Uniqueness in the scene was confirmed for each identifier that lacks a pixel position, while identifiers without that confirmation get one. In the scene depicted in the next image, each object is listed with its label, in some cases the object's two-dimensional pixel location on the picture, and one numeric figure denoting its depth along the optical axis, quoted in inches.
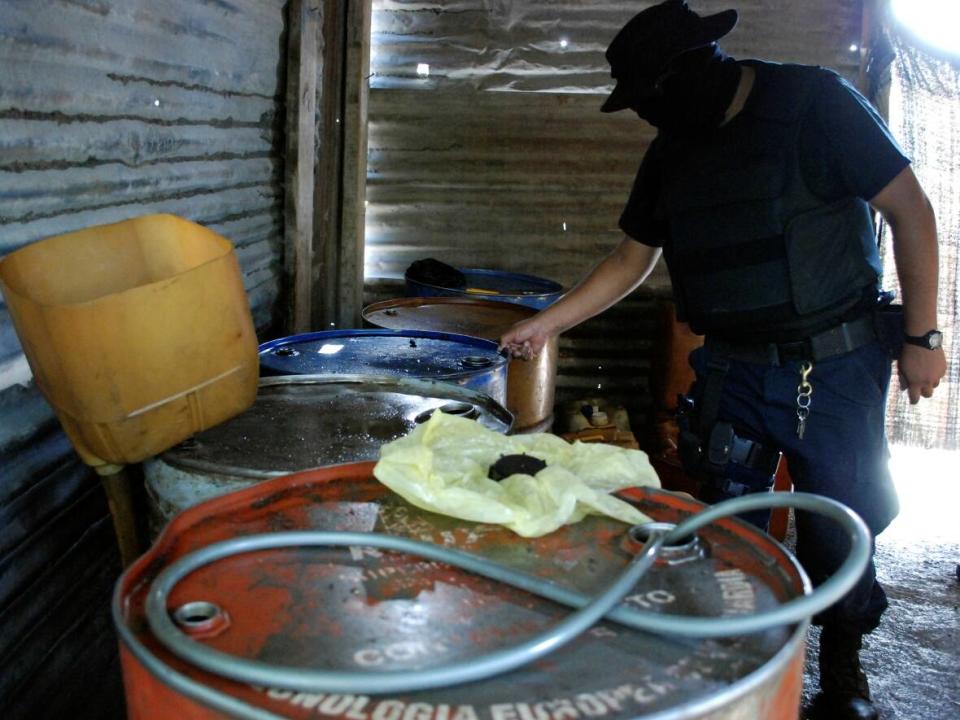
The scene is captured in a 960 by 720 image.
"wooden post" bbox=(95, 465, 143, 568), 78.4
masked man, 104.4
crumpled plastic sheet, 54.0
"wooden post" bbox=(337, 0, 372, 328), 186.1
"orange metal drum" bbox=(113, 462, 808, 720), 37.8
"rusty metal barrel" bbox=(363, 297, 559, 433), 150.9
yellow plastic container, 65.0
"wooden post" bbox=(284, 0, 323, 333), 161.6
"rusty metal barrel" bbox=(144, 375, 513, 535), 73.3
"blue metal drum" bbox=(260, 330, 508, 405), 110.8
